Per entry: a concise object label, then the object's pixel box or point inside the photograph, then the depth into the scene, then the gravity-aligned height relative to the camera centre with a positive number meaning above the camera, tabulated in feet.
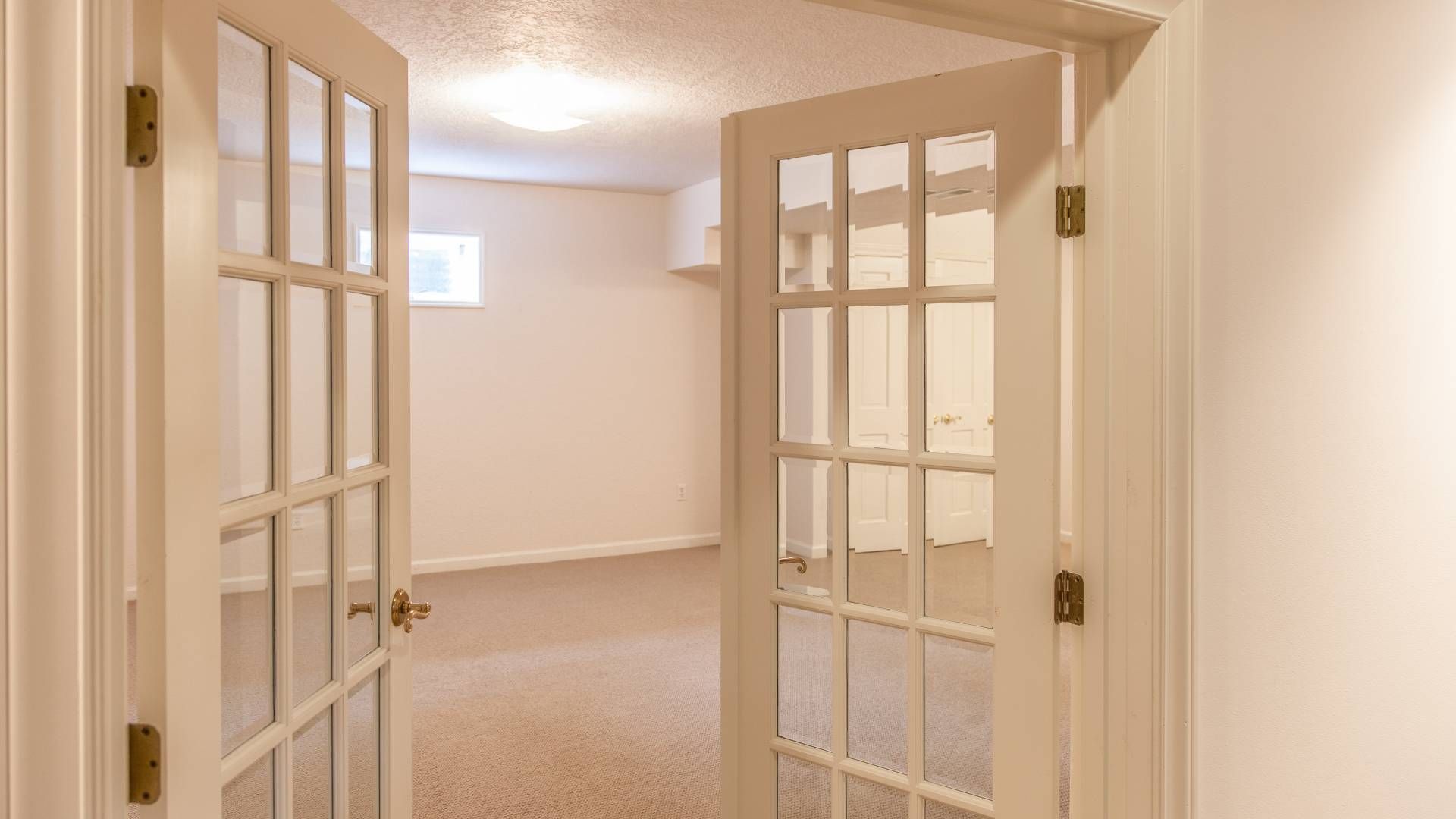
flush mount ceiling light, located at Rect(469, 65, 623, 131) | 13.53 +4.25
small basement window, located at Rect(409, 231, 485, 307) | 21.13 +2.61
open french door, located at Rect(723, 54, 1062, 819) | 5.78 -0.38
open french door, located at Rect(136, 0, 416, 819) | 3.65 -0.10
